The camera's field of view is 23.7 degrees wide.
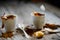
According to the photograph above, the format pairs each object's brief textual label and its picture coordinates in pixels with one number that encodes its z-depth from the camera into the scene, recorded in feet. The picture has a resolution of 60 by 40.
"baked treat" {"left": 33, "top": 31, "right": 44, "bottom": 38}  3.74
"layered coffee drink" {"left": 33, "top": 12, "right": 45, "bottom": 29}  4.08
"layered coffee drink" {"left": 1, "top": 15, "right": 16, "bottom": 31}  3.79
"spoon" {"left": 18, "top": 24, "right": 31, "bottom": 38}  4.02
